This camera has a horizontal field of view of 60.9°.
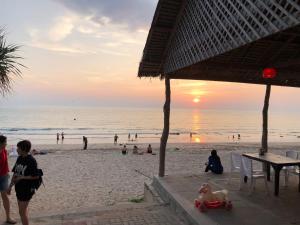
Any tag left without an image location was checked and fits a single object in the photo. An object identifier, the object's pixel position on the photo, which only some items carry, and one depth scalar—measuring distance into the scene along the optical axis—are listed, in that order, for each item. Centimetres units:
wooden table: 451
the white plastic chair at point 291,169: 523
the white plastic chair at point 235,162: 535
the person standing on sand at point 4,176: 394
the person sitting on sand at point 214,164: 645
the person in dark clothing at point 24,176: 341
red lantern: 543
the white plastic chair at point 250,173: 479
